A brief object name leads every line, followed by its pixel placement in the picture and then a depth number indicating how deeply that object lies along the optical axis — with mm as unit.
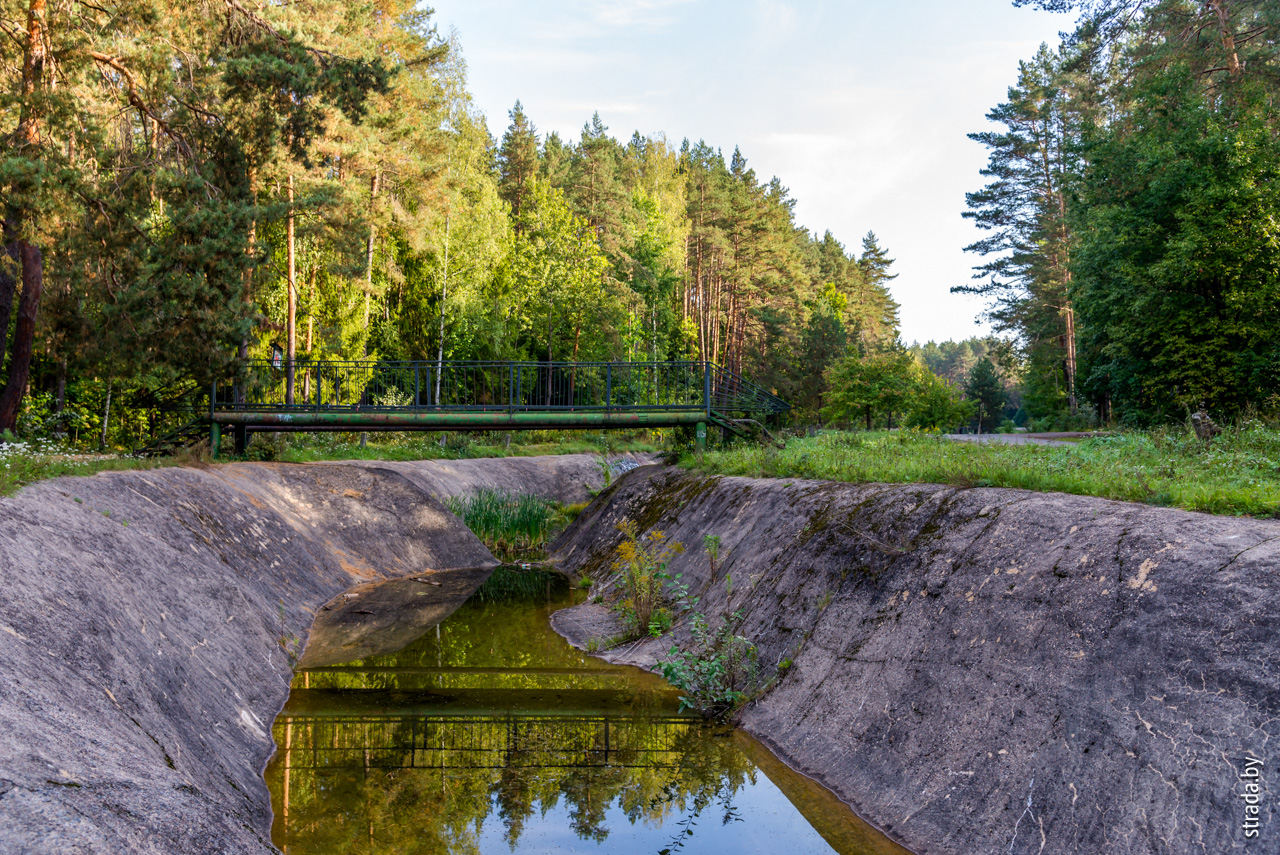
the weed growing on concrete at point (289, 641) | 10411
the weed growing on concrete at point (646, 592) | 11320
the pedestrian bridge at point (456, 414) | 18453
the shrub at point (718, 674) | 8406
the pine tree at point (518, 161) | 56219
